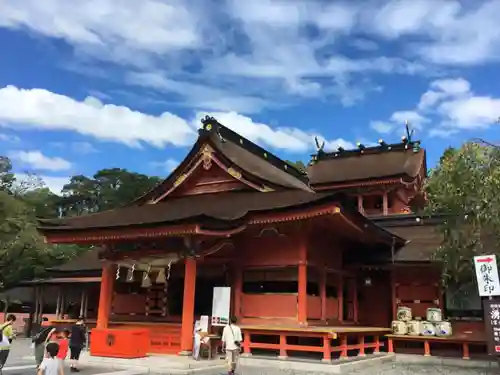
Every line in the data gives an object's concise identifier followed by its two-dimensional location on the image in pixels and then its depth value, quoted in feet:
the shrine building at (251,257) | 50.52
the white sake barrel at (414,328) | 56.80
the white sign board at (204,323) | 50.47
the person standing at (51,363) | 24.89
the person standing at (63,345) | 27.82
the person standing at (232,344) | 41.27
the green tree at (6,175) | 143.23
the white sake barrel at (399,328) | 57.60
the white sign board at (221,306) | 50.78
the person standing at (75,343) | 43.37
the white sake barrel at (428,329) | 56.18
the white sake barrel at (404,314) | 59.77
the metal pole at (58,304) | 94.17
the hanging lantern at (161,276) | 58.66
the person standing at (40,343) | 38.68
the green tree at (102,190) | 245.65
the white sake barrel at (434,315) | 57.62
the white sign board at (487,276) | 39.68
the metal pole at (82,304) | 90.89
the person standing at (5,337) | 34.88
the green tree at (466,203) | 42.55
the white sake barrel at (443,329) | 55.67
